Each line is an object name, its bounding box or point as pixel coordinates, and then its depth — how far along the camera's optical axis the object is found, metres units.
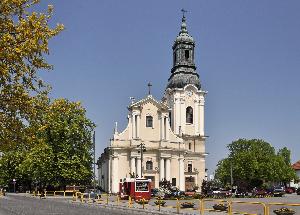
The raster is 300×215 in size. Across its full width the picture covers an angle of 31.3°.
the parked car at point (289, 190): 100.62
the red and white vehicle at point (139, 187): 58.06
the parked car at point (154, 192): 69.56
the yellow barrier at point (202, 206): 31.83
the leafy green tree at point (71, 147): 72.31
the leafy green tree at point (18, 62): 15.99
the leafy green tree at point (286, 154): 148.19
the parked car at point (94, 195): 57.56
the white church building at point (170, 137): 93.38
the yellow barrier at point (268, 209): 23.28
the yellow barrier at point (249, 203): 23.62
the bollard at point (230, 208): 27.83
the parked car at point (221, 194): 69.72
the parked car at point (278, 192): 76.56
